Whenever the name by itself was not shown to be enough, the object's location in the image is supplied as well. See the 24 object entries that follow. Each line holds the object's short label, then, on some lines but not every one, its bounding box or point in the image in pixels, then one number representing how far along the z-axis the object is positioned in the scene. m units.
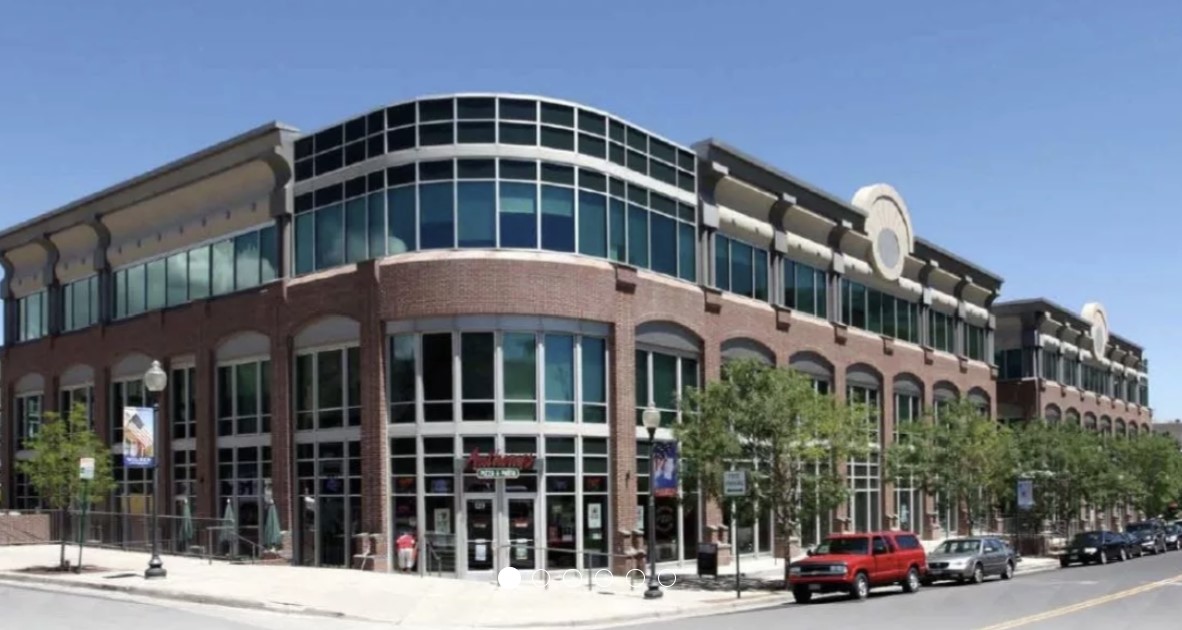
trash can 36.88
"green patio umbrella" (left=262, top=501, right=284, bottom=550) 38.56
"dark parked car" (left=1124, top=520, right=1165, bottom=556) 61.66
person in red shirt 35.31
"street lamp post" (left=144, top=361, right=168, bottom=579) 31.79
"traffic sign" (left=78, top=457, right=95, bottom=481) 34.88
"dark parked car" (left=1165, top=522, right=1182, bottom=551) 68.70
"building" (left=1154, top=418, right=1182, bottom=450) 172.88
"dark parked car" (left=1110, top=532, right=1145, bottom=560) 56.69
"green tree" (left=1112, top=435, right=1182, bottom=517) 78.69
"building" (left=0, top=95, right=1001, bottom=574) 35.75
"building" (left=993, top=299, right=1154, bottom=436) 80.25
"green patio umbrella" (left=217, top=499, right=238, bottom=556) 39.97
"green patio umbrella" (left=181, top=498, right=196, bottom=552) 41.38
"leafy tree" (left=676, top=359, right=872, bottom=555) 35.19
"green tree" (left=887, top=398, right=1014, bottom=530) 49.25
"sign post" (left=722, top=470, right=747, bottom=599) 32.09
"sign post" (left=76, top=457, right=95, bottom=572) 34.91
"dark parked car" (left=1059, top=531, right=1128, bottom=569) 52.31
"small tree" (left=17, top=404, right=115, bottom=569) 38.16
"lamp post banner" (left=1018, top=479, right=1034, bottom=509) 53.91
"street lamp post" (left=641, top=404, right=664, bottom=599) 31.03
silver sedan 37.91
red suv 31.73
